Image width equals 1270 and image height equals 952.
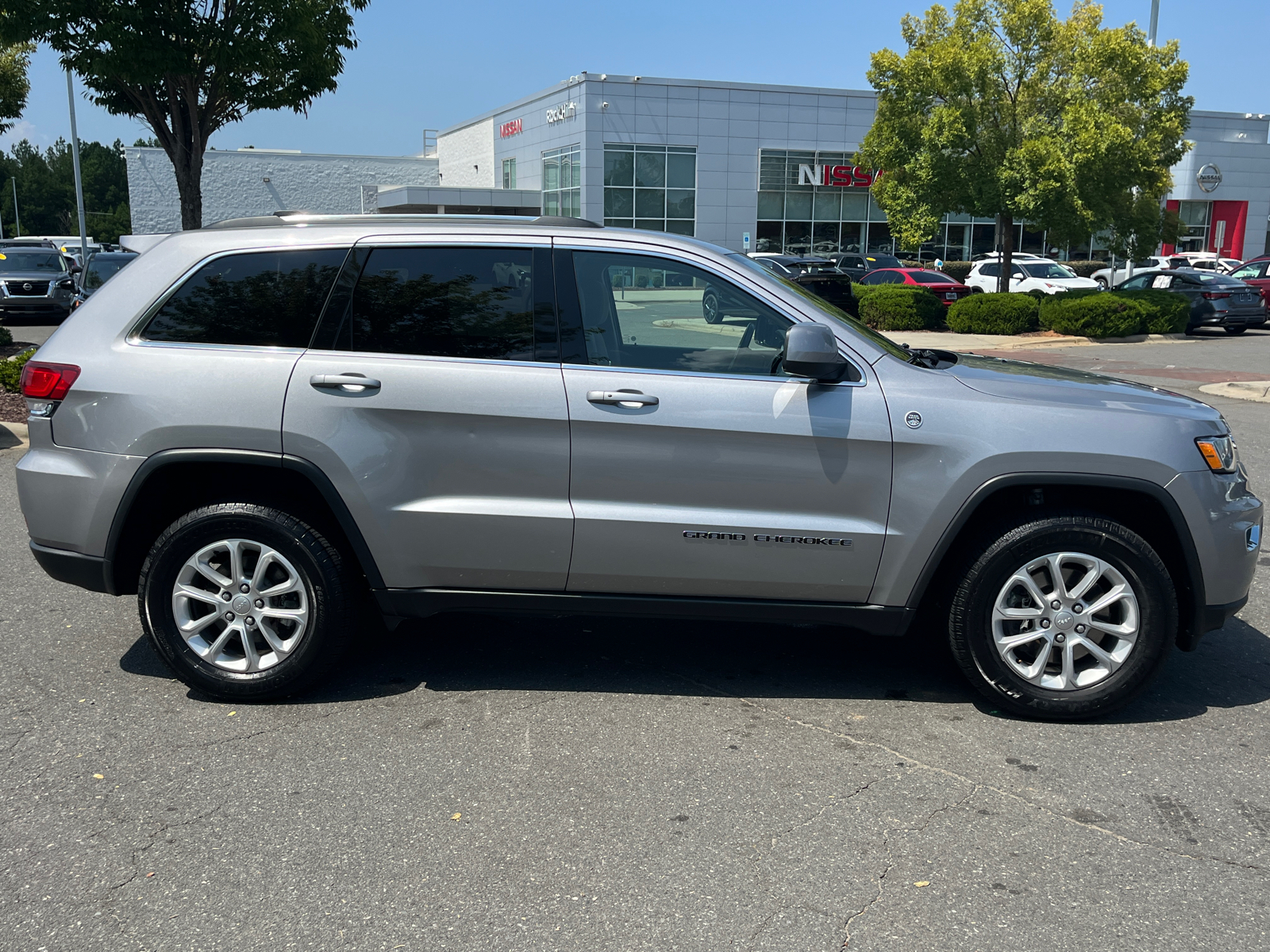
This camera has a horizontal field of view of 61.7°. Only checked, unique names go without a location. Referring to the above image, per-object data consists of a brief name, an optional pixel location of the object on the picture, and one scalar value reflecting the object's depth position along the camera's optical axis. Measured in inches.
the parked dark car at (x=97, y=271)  828.6
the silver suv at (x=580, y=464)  159.8
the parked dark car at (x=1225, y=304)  954.1
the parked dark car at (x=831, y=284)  838.5
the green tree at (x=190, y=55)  445.4
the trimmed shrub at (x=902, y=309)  978.7
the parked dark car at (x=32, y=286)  937.5
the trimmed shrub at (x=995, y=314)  932.6
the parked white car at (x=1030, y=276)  1178.6
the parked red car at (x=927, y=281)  1051.3
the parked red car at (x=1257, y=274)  1033.5
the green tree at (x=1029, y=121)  885.8
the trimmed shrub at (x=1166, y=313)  937.5
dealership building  1744.6
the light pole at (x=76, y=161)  1275.8
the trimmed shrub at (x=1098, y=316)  903.1
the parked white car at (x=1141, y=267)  1467.9
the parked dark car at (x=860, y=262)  1451.8
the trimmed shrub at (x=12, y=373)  450.3
